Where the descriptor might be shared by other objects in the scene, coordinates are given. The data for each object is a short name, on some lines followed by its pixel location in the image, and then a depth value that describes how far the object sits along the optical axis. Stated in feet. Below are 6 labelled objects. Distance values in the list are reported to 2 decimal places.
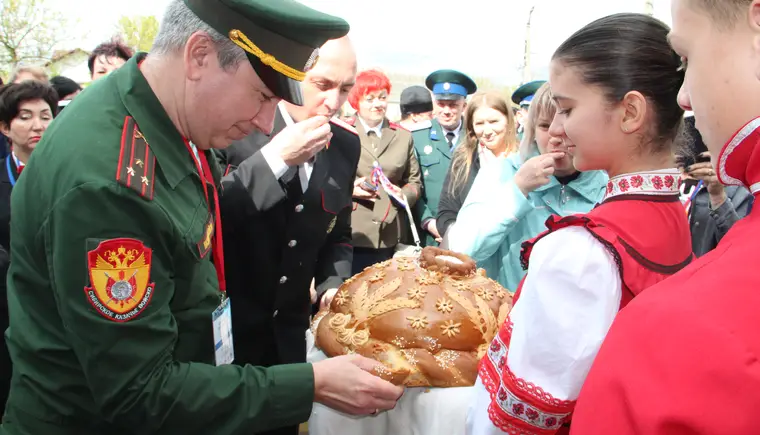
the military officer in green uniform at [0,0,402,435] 4.04
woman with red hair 15.55
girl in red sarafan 4.37
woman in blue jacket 8.20
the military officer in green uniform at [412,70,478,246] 18.02
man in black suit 7.04
